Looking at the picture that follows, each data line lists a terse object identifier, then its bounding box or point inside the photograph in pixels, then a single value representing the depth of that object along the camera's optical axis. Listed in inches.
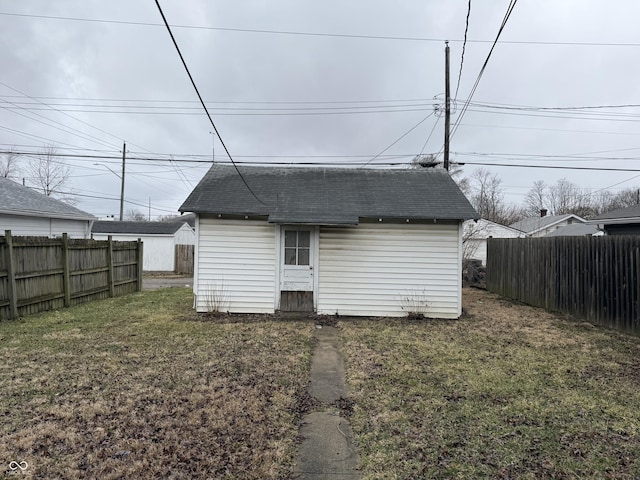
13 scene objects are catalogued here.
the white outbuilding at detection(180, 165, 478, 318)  361.1
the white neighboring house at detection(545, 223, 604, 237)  836.6
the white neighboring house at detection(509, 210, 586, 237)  1186.6
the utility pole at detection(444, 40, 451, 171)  531.8
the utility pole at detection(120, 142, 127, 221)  1084.8
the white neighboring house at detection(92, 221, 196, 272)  948.0
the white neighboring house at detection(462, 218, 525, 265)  874.1
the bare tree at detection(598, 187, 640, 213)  1785.2
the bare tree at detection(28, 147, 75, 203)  1404.5
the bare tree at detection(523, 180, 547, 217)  2044.8
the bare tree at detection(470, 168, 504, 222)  1732.7
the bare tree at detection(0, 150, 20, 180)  1418.6
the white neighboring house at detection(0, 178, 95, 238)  450.0
